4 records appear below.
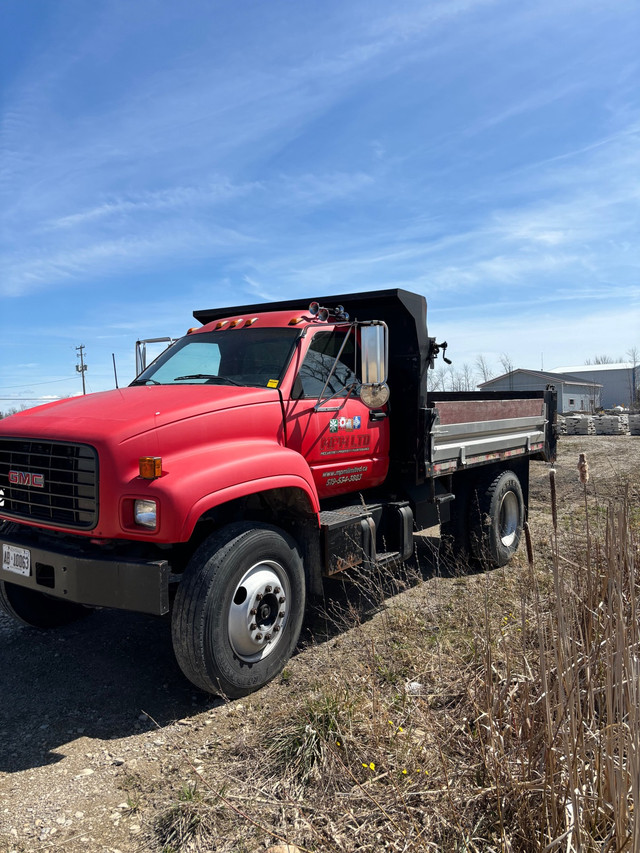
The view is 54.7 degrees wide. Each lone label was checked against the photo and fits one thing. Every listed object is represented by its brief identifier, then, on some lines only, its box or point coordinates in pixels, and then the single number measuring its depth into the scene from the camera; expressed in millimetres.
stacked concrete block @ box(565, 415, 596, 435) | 25242
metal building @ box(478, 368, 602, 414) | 49403
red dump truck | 3459
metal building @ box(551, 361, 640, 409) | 61125
